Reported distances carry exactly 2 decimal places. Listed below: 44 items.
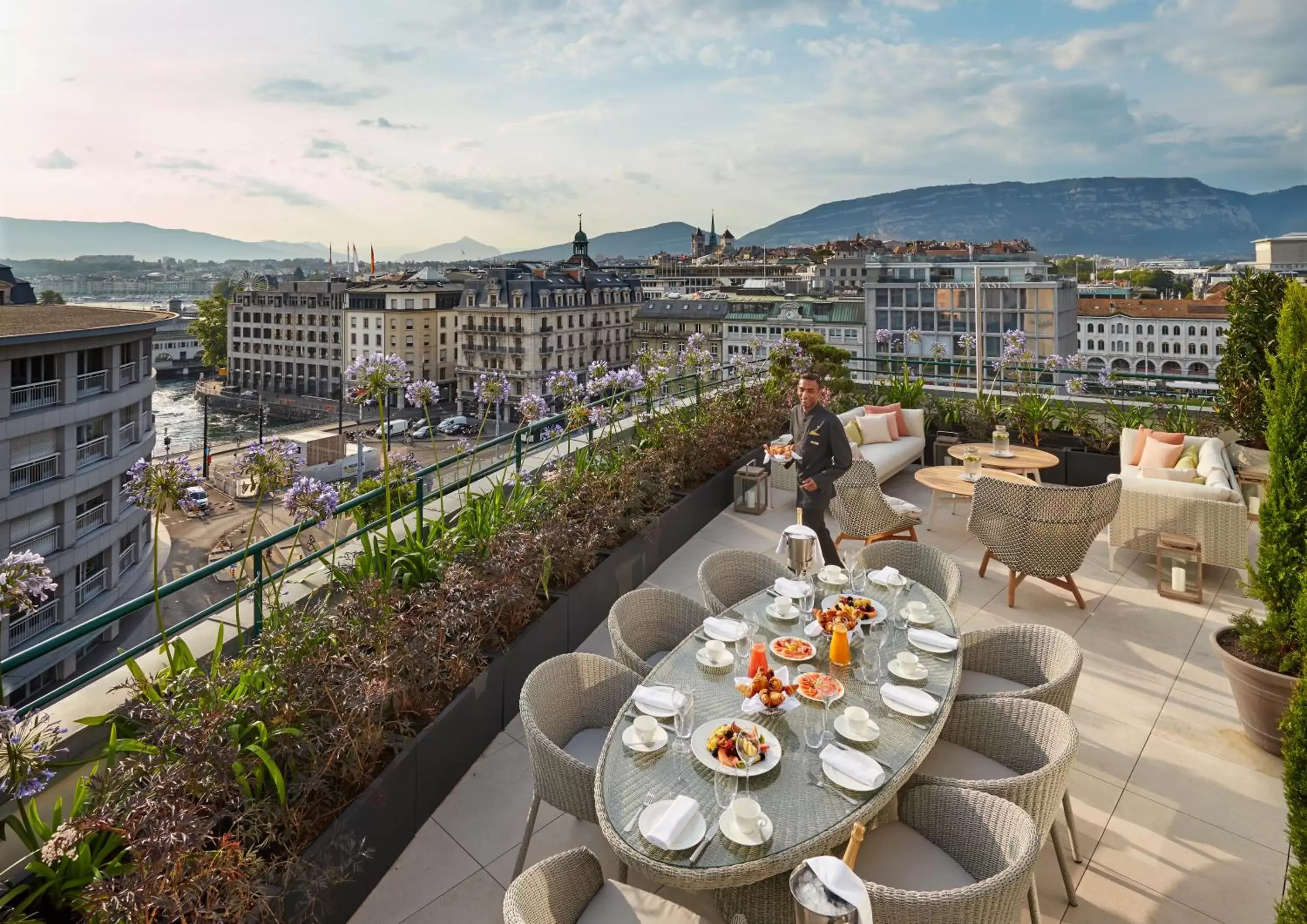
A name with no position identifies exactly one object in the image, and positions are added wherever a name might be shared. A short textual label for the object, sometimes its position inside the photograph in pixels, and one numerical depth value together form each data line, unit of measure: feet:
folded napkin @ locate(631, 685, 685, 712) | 7.41
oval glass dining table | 5.57
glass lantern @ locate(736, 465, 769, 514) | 22.62
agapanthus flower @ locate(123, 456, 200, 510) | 7.21
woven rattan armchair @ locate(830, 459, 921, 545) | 18.30
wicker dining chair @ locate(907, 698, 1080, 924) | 6.66
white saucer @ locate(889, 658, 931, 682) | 8.21
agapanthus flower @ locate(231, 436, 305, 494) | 8.28
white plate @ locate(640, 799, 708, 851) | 5.66
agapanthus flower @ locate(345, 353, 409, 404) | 11.05
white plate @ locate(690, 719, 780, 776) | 6.44
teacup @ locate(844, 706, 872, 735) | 7.08
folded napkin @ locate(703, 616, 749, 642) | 9.11
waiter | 16.21
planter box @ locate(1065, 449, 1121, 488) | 24.06
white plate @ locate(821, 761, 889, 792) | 6.27
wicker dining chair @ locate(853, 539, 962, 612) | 12.15
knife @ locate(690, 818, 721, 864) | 5.59
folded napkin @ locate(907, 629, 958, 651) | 9.00
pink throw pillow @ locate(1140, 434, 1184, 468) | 21.29
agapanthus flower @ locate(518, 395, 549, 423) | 16.24
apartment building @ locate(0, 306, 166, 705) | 73.41
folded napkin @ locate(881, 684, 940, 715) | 7.59
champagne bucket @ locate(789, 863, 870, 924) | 3.69
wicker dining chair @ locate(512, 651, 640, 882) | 7.39
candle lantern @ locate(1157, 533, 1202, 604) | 16.21
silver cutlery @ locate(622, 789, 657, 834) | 5.96
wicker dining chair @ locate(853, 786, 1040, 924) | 5.15
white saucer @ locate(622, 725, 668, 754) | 6.82
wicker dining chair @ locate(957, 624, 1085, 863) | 9.12
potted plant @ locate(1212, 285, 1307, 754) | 9.93
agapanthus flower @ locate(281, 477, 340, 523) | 8.75
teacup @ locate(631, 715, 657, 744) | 6.95
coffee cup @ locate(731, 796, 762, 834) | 5.74
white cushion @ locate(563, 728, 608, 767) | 8.23
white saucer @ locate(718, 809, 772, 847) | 5.65
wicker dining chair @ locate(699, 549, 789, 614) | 11.68
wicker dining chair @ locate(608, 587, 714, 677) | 10.02
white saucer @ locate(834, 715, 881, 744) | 6.95
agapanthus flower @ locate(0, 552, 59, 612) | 5.37
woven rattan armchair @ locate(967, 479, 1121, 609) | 15.38
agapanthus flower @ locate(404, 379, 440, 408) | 12.64
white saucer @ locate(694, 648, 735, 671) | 8.54
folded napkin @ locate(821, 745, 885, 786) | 6.39
